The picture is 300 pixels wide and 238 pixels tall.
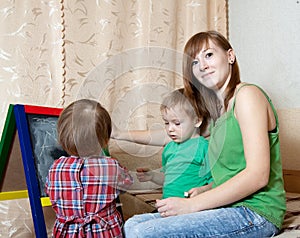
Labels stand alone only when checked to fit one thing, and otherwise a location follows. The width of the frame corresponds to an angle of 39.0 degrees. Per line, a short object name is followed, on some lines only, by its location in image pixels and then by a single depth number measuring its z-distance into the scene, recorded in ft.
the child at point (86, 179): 4.27
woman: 3.62
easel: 4.51
